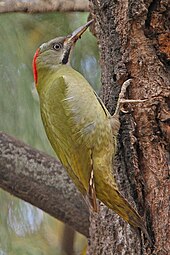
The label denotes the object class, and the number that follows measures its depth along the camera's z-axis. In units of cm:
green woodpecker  415
